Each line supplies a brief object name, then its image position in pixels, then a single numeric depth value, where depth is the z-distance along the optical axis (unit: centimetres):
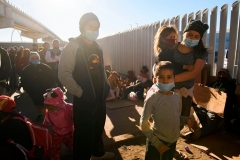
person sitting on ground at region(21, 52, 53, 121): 435
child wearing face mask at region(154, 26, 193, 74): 260
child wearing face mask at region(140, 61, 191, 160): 187
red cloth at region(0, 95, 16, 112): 238
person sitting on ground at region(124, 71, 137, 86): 807
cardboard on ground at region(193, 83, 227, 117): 329
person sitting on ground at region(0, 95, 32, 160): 228
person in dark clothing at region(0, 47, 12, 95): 464
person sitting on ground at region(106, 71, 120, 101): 664
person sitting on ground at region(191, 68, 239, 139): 347
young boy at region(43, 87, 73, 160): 277
